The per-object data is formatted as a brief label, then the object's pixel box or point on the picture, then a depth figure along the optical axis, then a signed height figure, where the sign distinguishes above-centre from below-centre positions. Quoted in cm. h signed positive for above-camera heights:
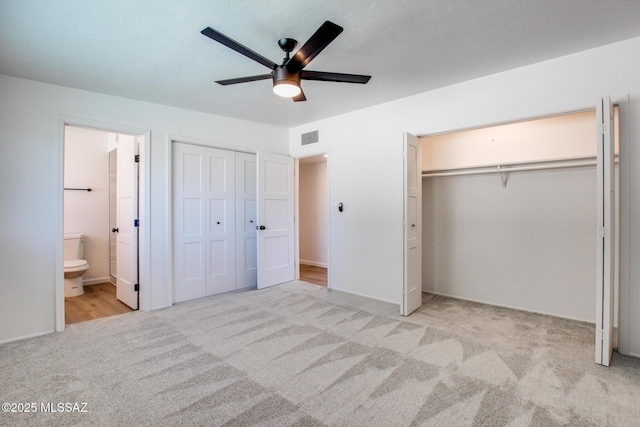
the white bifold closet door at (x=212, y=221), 394 -12
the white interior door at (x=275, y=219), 445 -11
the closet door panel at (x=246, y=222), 454 -15
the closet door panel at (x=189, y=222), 390 -13
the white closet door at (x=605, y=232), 218 -15
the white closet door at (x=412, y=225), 326 -14
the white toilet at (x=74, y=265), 423 -73
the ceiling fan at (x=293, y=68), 180 +101
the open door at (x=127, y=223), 370 -13
